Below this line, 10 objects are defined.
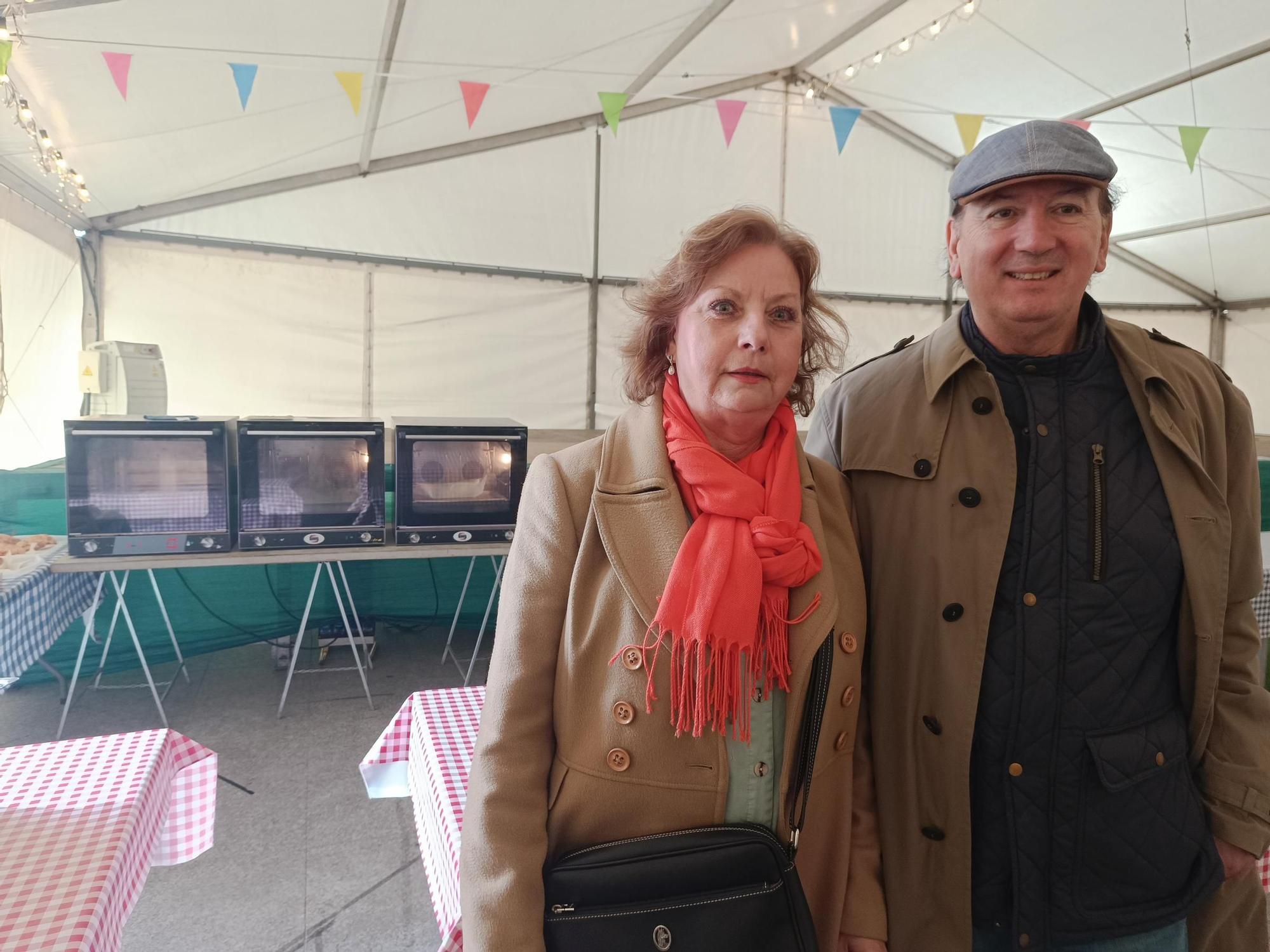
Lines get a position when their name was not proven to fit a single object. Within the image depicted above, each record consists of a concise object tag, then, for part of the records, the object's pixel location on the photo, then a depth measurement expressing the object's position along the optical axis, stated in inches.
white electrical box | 211.6
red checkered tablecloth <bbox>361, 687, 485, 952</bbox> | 58.7
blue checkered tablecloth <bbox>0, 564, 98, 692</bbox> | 122.2
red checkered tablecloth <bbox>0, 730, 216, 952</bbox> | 46.9
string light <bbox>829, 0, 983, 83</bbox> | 261.4
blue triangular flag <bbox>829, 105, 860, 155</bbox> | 245.6
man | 48.3
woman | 43.3
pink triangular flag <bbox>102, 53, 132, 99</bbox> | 167.3
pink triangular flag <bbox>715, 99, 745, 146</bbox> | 255.4
